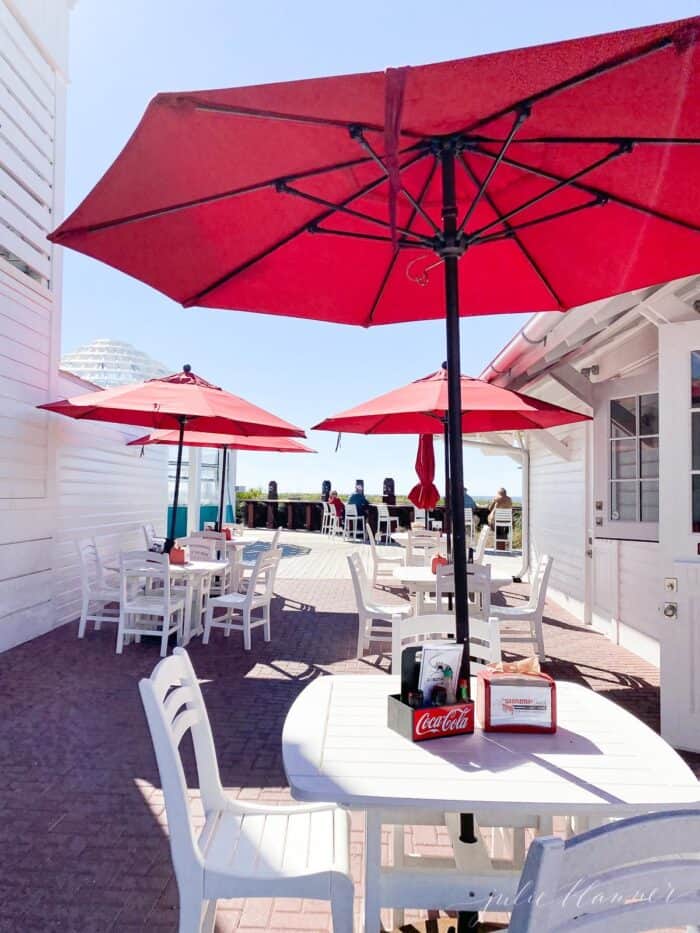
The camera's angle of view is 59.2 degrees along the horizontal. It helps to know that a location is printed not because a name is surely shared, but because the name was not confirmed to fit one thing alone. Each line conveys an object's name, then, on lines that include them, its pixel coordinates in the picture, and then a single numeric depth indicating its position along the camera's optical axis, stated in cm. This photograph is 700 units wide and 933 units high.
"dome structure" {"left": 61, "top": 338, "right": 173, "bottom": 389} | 1298
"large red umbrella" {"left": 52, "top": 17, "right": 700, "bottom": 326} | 146
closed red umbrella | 738
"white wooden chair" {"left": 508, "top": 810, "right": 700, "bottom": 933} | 82
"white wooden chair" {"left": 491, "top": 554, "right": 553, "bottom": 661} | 498
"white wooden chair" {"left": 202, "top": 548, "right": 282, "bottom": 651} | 544
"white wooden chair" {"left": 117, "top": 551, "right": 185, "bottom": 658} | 509
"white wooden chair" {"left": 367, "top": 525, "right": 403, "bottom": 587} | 778
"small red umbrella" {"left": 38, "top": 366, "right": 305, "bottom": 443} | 511
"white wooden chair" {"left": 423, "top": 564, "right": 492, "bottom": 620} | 430
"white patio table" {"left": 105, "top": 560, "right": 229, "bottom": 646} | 556
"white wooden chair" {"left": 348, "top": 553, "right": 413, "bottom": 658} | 488
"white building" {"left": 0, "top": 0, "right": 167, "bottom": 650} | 532
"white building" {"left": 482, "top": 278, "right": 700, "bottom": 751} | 343
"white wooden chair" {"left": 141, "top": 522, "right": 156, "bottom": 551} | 808
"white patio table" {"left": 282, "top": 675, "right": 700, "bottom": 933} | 134
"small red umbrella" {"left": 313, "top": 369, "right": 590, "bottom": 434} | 448
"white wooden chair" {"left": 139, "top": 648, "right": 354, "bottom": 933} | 148
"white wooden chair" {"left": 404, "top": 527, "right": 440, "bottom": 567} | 836
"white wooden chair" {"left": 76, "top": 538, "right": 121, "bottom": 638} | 566
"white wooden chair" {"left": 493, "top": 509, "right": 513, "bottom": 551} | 1407
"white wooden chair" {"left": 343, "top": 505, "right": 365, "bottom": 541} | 1644
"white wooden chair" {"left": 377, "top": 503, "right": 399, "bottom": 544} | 1584
